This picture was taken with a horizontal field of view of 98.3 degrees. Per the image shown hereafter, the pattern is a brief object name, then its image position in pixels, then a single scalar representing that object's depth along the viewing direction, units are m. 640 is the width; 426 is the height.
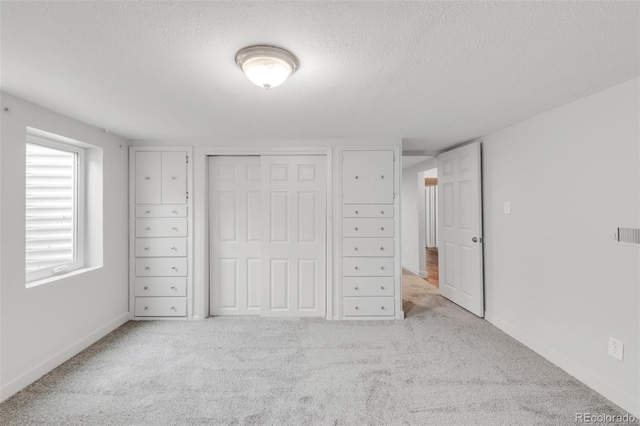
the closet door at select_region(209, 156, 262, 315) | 3.44
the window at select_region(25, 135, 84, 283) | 2.30
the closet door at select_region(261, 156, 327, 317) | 3.36
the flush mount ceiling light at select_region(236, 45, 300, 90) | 1.38
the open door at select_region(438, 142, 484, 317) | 3.24
